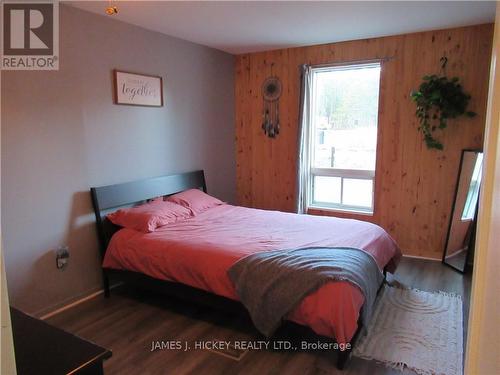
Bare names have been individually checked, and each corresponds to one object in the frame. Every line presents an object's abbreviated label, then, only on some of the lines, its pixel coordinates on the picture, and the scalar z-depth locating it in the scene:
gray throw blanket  2.27
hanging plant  3.63
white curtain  4.48
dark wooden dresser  1.03
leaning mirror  3.66
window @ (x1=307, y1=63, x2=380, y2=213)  4.32
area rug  2.28
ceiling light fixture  2.40
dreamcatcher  4.77
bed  2.20
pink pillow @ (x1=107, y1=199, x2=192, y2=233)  3.21
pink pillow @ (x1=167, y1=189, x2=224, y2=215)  3.80
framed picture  3.38
